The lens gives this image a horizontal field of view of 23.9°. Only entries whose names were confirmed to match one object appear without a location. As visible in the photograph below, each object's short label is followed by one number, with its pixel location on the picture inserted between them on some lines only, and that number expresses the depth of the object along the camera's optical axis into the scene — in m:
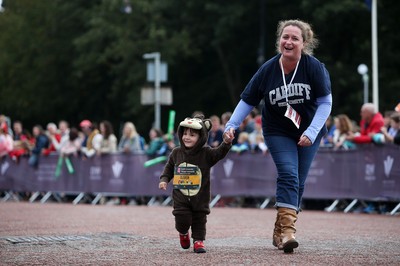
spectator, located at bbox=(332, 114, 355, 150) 16.86
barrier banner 16.14
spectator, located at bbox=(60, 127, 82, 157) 21.84
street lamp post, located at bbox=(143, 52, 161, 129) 27.73
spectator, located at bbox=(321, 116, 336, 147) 17.94
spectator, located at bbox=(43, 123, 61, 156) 22.73
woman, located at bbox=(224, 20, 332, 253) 8.49
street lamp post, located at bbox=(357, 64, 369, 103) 38.19
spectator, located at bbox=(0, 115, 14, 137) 24.64
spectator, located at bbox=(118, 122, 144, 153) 20.89
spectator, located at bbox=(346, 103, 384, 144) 16.08
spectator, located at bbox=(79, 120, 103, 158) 21.35
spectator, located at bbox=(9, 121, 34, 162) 23.58
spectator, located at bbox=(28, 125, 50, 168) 22.89
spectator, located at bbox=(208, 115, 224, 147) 18.64
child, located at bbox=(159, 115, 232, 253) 8.59
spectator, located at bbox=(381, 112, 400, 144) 15.70
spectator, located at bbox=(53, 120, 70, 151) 22.44
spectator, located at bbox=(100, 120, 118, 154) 21.14
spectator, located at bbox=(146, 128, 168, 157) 20.11
